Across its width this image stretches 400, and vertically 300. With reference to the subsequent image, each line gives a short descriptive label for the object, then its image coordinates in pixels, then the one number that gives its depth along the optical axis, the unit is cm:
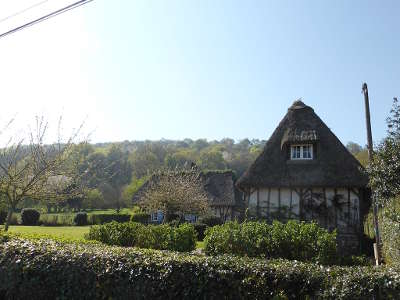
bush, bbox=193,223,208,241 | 2273
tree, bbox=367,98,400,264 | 829
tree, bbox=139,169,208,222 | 2458
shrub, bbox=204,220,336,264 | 955
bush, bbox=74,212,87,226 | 3600
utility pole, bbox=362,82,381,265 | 1154
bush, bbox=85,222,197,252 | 1212
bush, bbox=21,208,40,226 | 3531
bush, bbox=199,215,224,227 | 2559
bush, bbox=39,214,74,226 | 3550
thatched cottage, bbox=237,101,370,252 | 1579
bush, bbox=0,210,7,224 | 3391
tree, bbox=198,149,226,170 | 5809
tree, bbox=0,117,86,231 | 1238
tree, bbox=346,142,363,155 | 4135
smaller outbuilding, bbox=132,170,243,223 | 3219
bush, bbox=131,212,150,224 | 3119
